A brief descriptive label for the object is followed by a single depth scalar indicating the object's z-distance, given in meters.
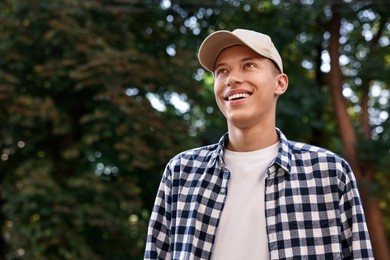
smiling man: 1.71
